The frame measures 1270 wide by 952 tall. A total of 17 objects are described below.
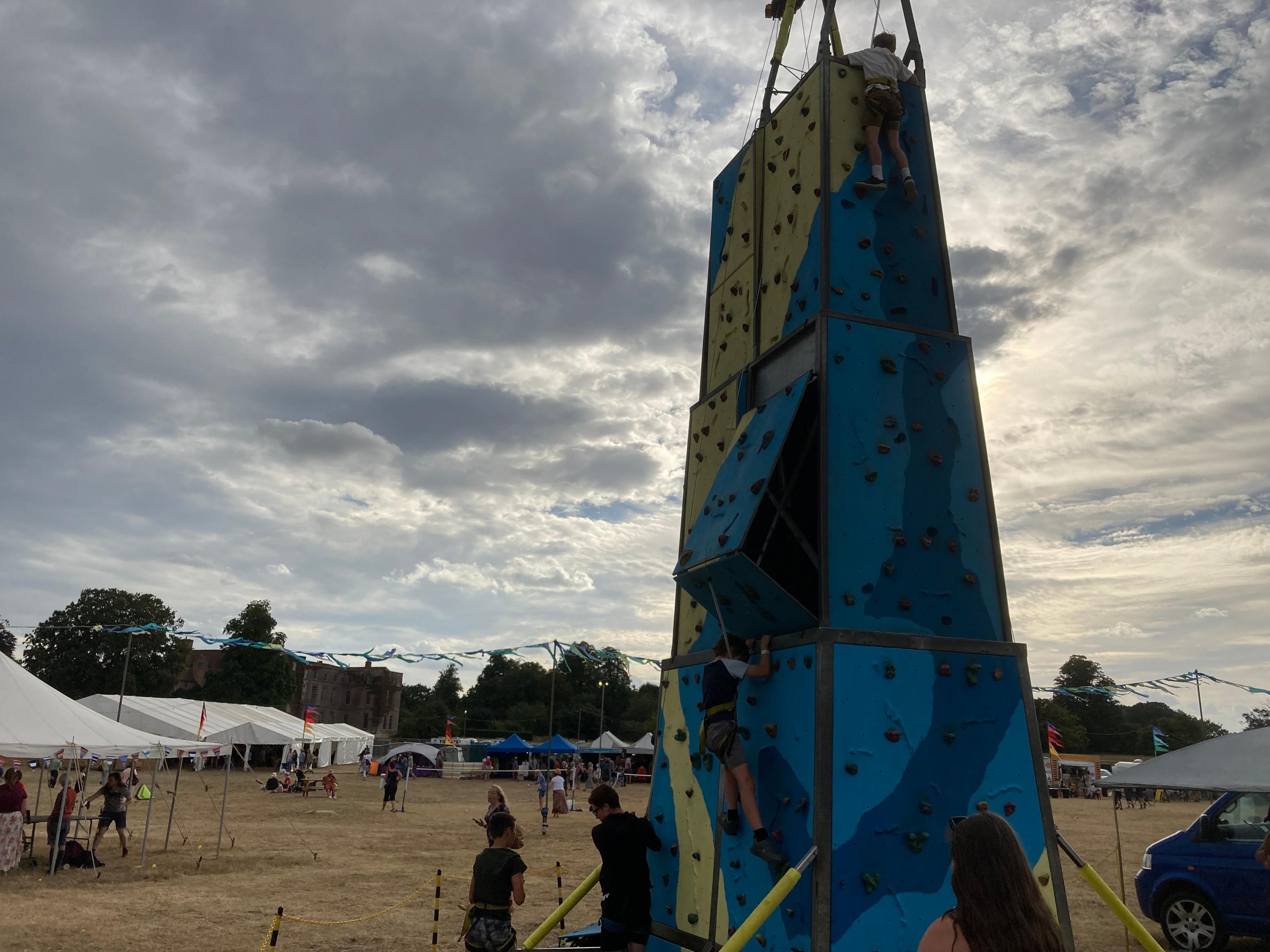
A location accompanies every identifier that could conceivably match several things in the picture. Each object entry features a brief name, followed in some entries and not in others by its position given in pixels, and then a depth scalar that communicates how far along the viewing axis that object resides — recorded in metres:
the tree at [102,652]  63.09
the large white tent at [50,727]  15.82
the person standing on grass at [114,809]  18.36
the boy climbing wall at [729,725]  6.80
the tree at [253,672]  67.50
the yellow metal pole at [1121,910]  6.16
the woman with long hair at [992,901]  2.78
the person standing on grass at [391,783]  32.56
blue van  10.63
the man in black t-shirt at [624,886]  7.74
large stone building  112.31
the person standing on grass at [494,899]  6.81
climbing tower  6.26
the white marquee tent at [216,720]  40.22
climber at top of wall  8.20
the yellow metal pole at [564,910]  8.47
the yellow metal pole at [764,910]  5.62
